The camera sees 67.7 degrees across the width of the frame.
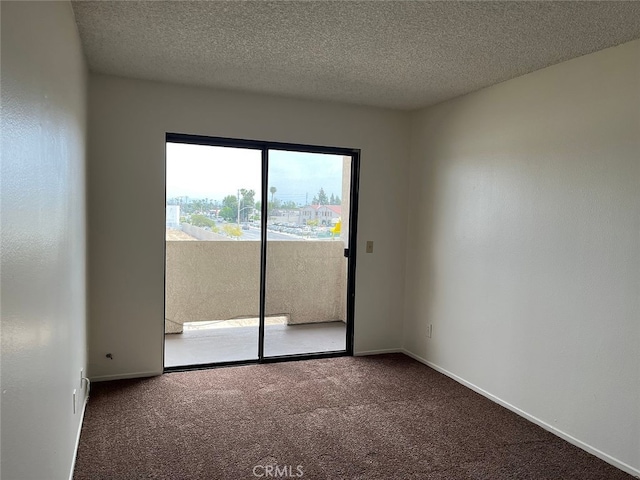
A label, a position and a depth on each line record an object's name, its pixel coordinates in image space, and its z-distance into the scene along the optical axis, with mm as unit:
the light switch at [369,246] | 4613
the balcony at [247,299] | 4129
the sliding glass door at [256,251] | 4078
